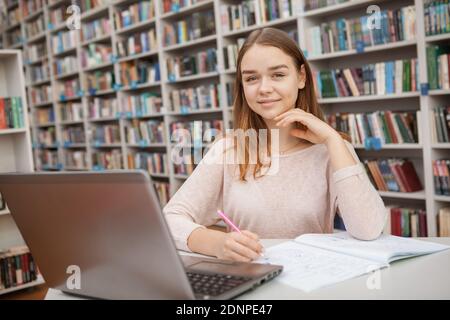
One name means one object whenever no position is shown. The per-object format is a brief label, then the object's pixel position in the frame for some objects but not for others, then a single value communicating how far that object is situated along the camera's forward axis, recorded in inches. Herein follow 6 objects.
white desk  29.3
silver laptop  25.0
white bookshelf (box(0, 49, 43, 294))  121.0
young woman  51.6
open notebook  32.7
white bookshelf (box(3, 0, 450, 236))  112.8
